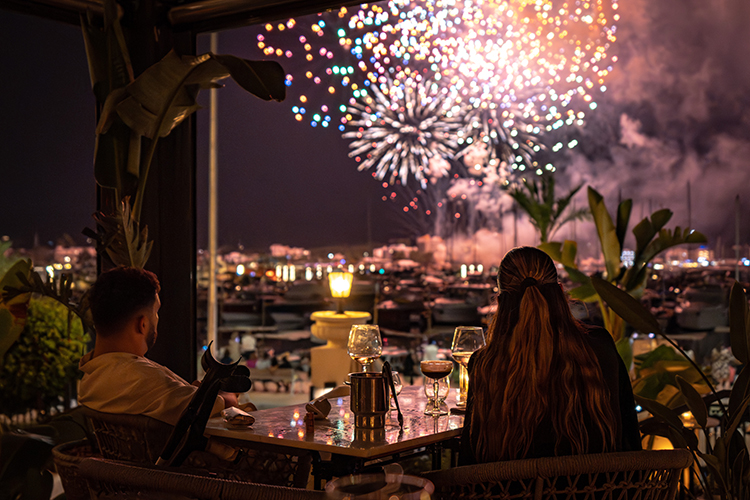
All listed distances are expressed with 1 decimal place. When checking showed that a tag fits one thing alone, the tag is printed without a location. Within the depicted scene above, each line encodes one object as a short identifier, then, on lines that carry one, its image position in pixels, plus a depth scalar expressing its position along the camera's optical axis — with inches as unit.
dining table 70.2
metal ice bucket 77.4
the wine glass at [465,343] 93.3
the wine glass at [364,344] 94.9
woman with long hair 66.1
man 80.0
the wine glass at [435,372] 87.4
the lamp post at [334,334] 210.2
